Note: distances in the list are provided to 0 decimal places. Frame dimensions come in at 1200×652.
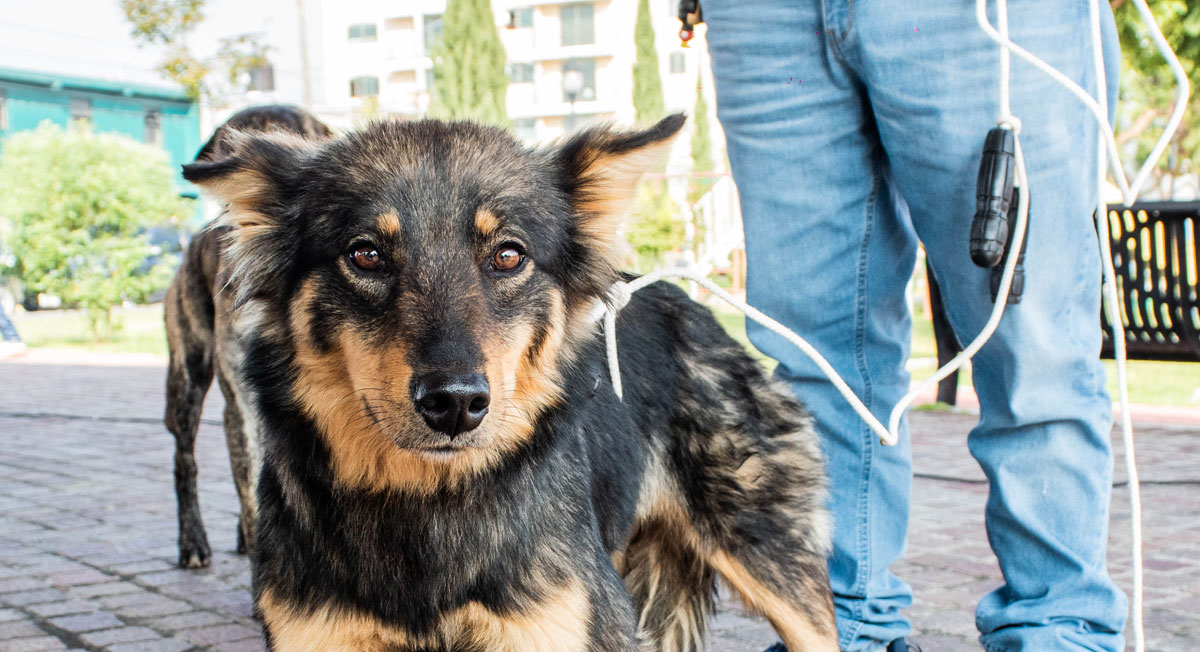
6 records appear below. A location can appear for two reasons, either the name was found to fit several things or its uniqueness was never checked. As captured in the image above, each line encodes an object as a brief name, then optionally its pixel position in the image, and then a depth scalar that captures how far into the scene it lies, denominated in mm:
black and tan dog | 2605
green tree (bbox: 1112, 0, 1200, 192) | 10867
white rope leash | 2715
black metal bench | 6750
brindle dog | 4492
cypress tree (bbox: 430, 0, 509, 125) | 25406
